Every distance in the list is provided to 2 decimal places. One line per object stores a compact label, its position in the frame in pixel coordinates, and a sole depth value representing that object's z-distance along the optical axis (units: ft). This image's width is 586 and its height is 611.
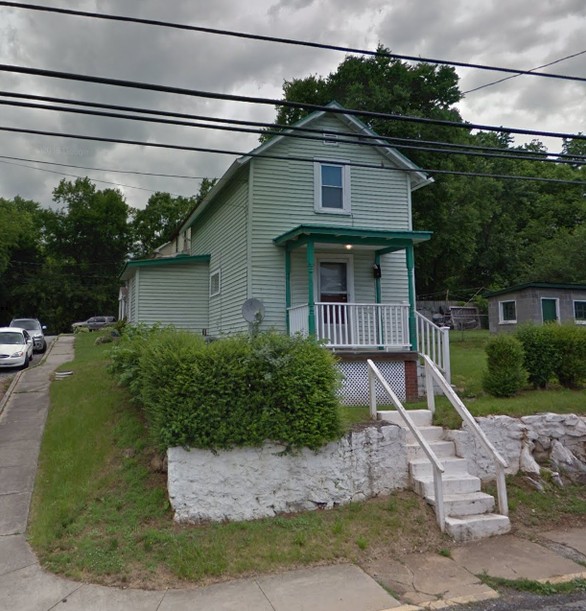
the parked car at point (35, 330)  71.26
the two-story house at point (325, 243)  36.01
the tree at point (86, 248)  154.51
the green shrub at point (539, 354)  30.09
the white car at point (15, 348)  52.44
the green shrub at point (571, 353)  29.94
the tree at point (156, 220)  158.20
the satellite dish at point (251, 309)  35.17
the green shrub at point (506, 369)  28.45
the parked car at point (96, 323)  120.26
